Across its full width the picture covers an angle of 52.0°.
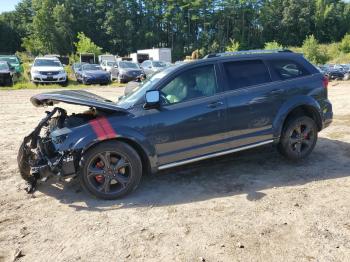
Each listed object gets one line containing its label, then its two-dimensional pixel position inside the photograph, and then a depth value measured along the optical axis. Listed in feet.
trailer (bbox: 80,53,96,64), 133.39
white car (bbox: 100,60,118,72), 84.86
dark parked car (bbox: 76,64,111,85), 70.89
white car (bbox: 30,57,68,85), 66.08
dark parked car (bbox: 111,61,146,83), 74.88
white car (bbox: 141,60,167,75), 82.47
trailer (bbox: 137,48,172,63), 147.54
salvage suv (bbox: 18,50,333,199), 14.74
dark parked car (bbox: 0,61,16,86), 65.87
